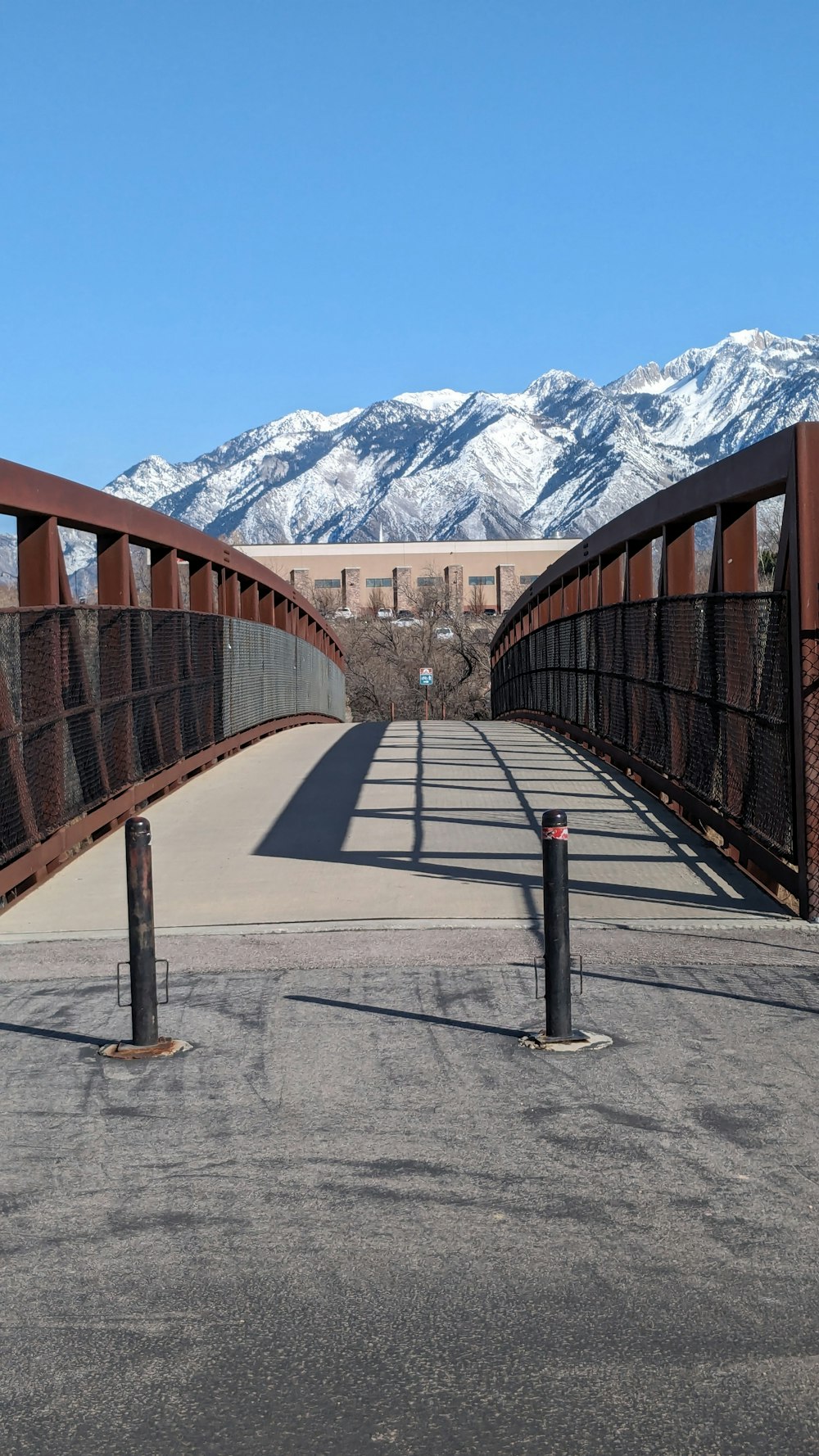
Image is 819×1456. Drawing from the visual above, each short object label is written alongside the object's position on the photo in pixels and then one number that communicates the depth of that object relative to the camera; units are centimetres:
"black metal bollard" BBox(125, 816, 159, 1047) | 590
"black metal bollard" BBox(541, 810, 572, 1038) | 583
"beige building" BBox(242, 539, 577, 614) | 10856
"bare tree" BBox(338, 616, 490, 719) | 6391
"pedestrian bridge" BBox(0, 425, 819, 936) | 848
